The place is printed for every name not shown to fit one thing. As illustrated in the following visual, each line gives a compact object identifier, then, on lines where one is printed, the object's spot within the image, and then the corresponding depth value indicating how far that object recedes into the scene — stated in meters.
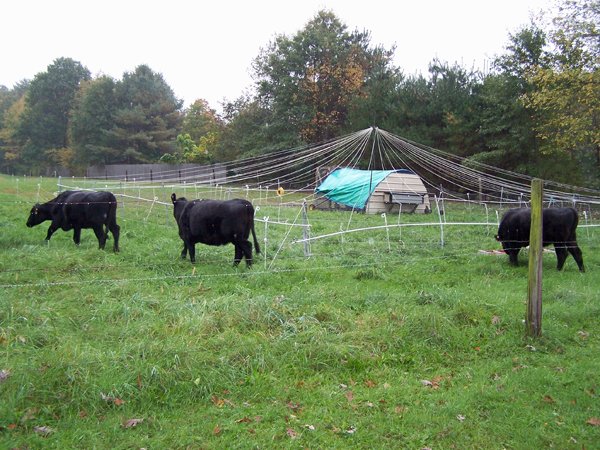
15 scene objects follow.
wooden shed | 24.02
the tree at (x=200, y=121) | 49.28
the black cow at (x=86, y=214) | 12.44
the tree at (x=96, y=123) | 52.53
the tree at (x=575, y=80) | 18.98
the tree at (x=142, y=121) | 51.66
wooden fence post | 6.57
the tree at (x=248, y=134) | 38.69
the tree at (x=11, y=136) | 63.41
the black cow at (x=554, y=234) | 11.42
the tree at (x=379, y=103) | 33.62
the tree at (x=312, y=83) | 38.69
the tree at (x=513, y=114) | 26.58
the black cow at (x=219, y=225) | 10.55
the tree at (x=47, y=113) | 61.41
